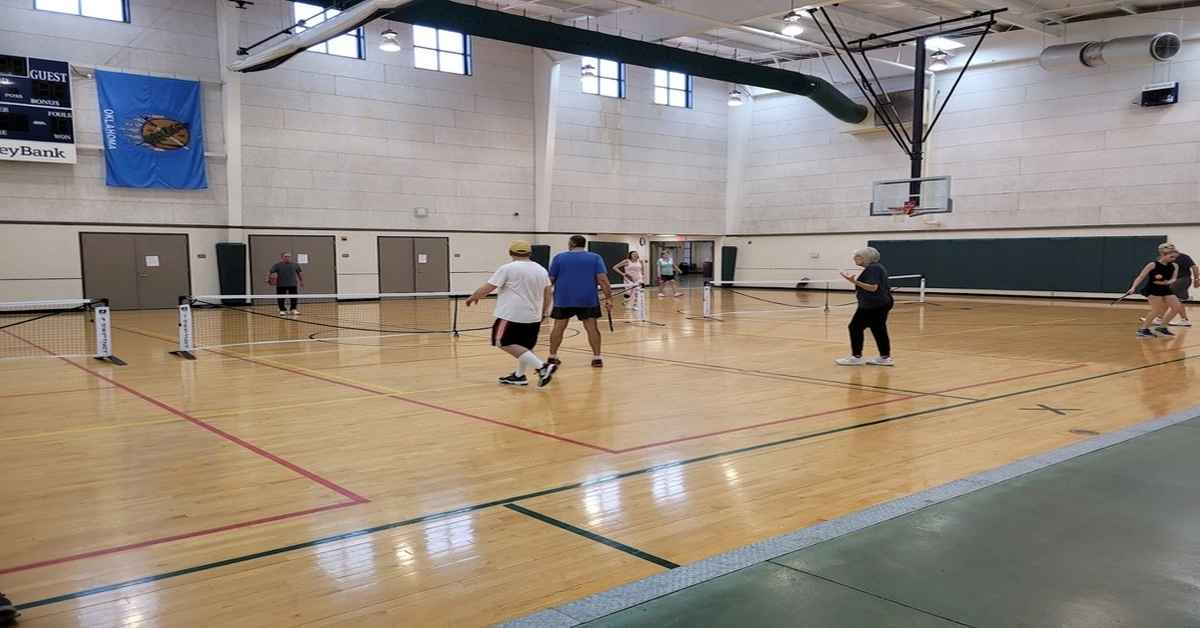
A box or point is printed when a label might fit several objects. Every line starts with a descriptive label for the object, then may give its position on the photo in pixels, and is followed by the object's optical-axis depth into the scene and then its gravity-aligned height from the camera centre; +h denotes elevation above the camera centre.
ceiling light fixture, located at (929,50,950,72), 23.41 +5.69
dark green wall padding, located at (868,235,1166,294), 23.47 -0.33
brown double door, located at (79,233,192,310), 21.20 -0.44
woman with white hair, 9.53 -0.63
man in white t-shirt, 8.24 -0.55
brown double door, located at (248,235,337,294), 23.34 -0.20
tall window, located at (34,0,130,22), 19.91 +6.25
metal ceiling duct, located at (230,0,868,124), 16.36 +5.09
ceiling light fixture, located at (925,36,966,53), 23.24 +6.10
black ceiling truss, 22.20 +5.89
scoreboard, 19.27 +3.47
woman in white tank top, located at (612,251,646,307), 20.00 -0.48
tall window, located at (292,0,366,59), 23.83 +6.24
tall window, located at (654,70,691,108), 30.69 +6.38
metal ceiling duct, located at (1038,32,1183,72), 20.84 +5.52
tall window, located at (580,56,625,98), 28.39 +6.22
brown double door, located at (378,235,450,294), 25.88 -0.39
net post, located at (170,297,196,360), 11.51 -1.15
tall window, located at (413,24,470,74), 25.47 +6.56
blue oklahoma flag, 20.81 +3.25
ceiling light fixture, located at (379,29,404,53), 20.44 +5.39
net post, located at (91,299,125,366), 10.99 -1.12
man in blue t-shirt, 9.55 -0.37
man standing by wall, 18.59 -0.56
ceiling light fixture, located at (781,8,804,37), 19.78 +5.83
